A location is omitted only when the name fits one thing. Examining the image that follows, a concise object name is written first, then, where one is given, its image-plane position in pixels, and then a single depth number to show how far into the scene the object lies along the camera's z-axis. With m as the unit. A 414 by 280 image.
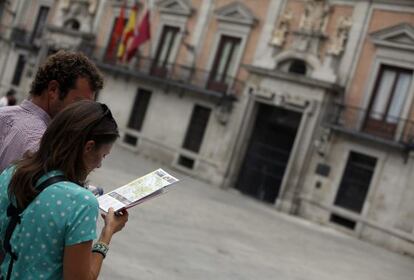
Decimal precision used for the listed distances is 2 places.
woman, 2.33
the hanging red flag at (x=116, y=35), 27.19
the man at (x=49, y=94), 3.07
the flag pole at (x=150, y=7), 27.17
